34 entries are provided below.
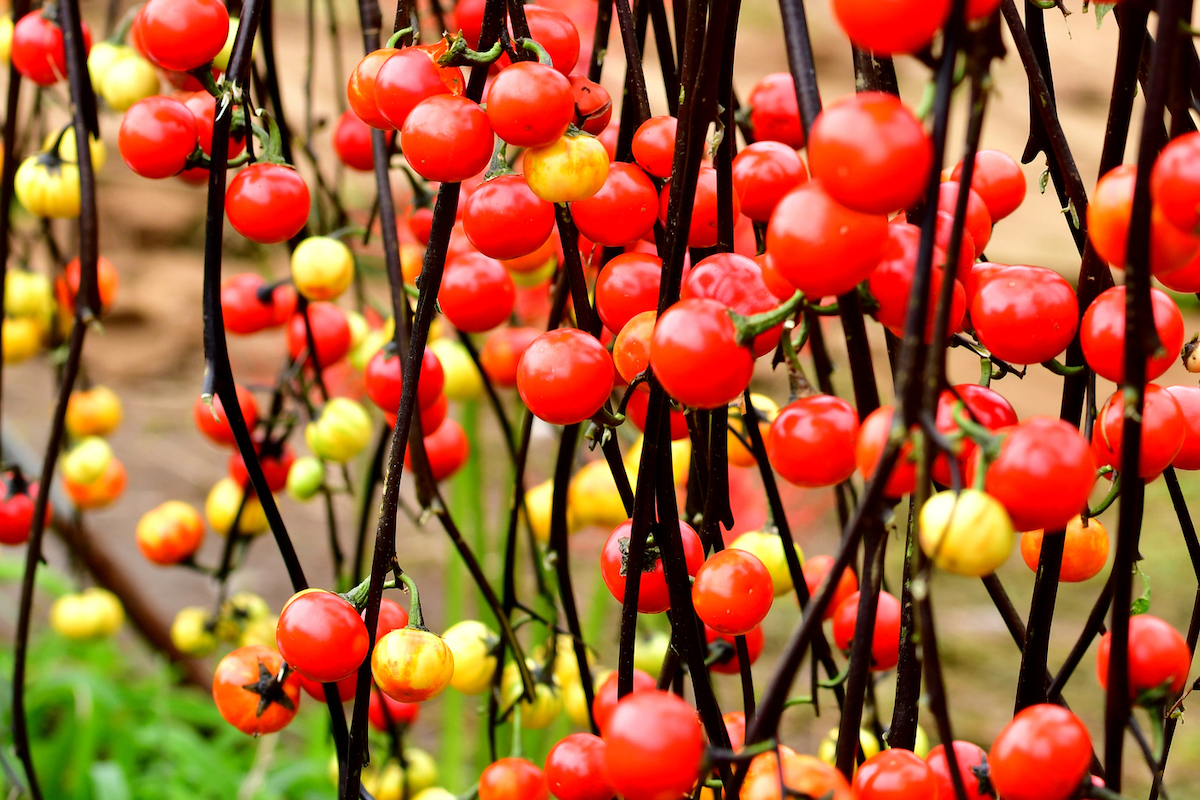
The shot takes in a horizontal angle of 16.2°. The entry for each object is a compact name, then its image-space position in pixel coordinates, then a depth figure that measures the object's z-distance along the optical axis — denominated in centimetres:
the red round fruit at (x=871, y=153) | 98
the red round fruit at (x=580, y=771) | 109
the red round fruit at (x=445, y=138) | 106
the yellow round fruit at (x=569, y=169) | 107
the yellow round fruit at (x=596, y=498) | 152
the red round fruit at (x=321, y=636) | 108
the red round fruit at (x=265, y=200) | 113
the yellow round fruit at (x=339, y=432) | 144
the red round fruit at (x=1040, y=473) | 100
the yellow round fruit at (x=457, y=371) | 166
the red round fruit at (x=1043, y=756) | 102
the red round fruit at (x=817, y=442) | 104
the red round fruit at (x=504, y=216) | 109
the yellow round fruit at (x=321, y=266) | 127
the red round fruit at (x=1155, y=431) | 105
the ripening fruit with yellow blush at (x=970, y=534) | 99
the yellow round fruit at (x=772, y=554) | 121
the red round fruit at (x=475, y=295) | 122
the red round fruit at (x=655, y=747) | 101
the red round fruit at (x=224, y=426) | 155
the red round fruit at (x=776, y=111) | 121
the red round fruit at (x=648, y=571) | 109
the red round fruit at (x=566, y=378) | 107
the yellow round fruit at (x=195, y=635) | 180
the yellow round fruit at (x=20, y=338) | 189
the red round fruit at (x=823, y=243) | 100
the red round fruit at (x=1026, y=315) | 106
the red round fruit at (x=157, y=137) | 112
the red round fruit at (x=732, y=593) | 107
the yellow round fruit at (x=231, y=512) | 162
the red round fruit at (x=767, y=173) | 108
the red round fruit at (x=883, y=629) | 116
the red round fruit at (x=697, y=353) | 102
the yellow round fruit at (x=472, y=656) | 123
